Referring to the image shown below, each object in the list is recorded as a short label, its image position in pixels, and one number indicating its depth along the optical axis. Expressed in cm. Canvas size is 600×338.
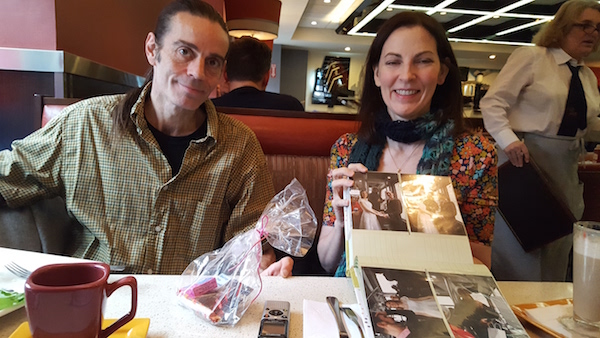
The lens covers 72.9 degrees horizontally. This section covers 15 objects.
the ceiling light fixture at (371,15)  580
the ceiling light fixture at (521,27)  659
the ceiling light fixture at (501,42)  810
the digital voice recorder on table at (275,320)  63
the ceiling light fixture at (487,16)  565
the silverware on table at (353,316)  65
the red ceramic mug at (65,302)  48
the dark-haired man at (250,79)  244
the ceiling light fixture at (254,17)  517
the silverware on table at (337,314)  64
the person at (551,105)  209
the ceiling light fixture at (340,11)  718
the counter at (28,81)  185
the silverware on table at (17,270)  75
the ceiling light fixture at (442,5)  555
